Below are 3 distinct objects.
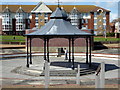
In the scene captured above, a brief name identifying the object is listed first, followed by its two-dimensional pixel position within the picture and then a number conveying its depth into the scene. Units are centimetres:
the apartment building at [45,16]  7750
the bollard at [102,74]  714
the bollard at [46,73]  879
